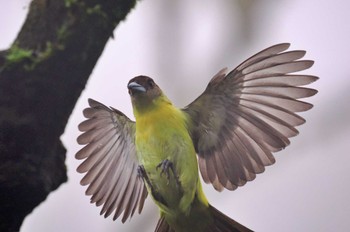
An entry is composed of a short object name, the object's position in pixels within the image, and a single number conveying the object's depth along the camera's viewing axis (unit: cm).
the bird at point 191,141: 484
